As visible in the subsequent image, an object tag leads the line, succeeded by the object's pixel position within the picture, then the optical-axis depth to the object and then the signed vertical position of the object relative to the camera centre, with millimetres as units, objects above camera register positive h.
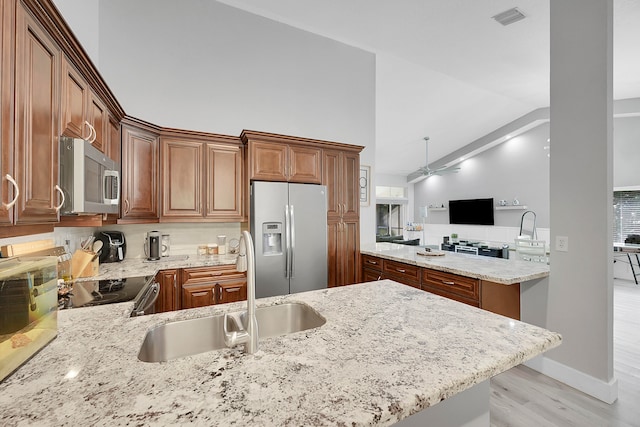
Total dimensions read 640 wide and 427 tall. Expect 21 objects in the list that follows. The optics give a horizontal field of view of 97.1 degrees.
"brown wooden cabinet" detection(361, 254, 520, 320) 2354 -672
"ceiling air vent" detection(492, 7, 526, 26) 2791 +2009
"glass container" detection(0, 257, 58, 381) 836 -321
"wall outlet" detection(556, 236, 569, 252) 2242 -235
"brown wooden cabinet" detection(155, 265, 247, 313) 2486 -692
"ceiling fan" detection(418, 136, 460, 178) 7230 +1151
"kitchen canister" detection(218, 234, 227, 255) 3218 -369
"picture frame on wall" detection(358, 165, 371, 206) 4152 +433
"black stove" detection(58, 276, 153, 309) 1580 -500
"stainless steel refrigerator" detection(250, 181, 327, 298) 2854 -244
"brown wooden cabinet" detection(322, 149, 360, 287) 3367 -9
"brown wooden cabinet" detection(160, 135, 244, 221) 2875 +365
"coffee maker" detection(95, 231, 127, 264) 2639 -316
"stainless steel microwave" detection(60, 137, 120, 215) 1313 +177
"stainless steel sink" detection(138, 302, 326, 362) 1170 -538
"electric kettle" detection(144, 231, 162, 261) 2811 -333
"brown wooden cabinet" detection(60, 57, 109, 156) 1415 +601
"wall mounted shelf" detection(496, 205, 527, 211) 7145 +157
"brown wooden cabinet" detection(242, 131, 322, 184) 2967 +586
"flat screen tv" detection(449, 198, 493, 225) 7898 +79
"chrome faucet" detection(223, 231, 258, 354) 930 -313
